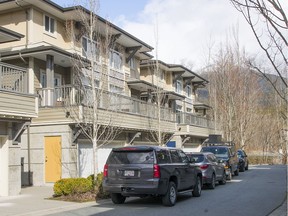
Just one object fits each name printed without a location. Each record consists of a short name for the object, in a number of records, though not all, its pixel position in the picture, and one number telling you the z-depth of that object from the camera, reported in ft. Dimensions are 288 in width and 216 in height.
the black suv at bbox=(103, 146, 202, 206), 41.47
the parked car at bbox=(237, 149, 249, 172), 106.62
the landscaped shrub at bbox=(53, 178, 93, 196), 49.39
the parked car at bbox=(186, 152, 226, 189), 60.54
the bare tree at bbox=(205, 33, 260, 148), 153.38
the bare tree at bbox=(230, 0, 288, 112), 17.79
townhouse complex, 52.85
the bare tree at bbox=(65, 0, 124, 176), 57.52
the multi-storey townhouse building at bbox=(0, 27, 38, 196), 50.78
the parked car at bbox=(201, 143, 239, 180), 75.36
